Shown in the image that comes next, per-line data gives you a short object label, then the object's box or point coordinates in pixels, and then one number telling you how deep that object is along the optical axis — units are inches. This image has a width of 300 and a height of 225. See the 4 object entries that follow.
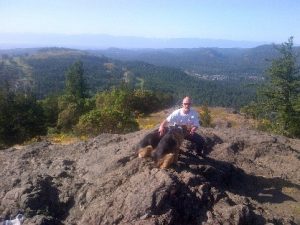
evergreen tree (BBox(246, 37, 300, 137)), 700.0
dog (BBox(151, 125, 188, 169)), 248.1
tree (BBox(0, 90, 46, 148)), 979.0
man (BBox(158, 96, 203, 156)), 290.2
